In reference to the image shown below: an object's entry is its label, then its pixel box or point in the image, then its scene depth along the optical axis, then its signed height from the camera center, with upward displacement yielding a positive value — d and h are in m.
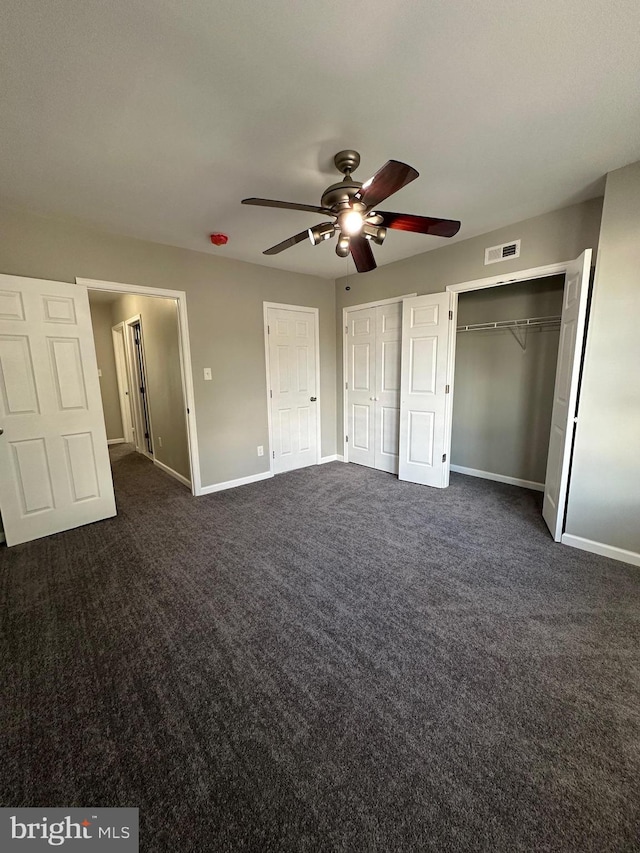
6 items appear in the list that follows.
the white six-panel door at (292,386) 4.25 -0.20
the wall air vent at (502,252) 2.98 +1.04
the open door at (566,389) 2.38 -0.18
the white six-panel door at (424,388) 3.56 -0.22
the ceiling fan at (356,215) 1.69 +0.85
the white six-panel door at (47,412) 2.59 -0.30
